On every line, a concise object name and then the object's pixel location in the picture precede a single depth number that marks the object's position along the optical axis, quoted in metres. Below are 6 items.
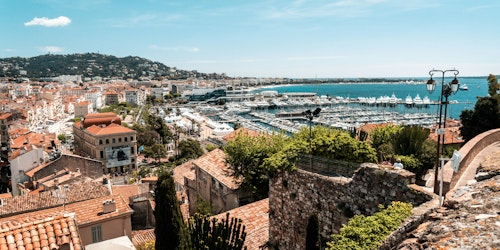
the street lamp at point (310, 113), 12.81
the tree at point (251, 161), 15.96
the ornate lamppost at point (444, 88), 9.00
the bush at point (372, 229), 6.79
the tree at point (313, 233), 9.04
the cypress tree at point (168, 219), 9.53
